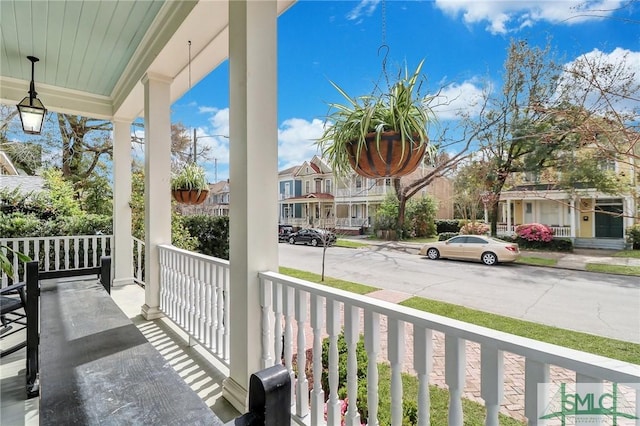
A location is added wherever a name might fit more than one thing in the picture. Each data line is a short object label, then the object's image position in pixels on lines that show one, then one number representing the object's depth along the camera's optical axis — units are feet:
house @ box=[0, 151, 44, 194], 22.56
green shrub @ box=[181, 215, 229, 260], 18.15
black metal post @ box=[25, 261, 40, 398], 6.28
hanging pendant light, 10.11
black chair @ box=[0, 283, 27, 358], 7.12
